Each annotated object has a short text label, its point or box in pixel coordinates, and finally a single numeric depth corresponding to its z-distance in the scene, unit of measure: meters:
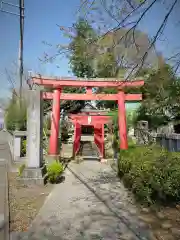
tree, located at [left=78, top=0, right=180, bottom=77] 3.88
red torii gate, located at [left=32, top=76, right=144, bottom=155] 10.98
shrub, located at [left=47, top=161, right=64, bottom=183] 7.45
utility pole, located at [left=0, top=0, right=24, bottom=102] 6.86
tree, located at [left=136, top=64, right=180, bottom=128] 12.88
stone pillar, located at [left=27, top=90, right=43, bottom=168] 7.67
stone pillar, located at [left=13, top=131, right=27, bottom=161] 9.91
